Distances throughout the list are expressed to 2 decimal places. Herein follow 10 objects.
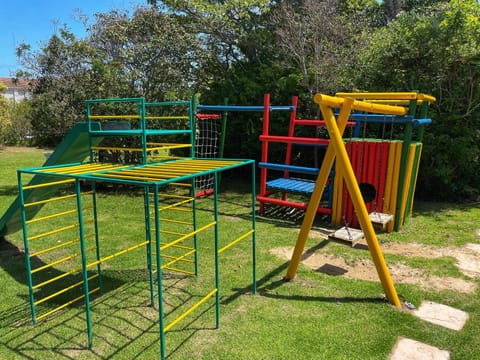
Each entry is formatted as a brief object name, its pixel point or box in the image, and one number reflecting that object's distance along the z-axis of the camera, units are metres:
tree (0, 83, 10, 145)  17.22
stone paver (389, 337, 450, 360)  2.75
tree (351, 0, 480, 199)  6.80
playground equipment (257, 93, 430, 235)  5.50
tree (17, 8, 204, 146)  8.41
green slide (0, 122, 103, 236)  4.05
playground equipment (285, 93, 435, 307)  3.38
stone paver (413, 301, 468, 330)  3.19
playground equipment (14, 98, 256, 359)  2.84
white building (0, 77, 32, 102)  40.58
